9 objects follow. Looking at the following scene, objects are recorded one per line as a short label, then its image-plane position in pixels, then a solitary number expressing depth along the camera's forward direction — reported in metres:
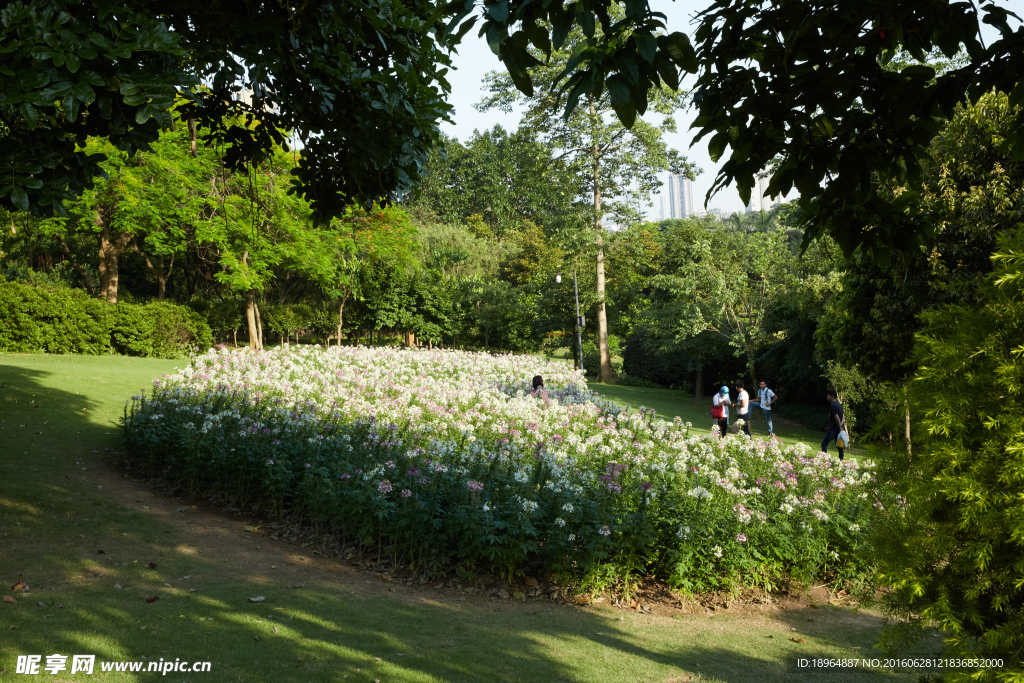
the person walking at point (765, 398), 18.05
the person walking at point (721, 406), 14.80
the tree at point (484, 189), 68.69
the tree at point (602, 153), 32.66
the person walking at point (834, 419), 13.55
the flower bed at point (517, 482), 6.05
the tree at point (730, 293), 25.58
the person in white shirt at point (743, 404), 15.54
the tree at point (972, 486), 2.62
